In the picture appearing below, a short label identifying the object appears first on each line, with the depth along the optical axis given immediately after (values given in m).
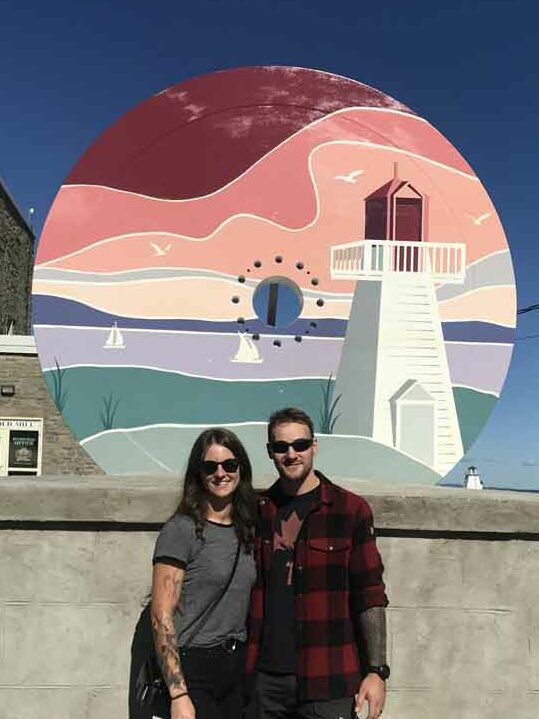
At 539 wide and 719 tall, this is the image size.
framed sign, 13.69
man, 2.14
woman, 2.10
